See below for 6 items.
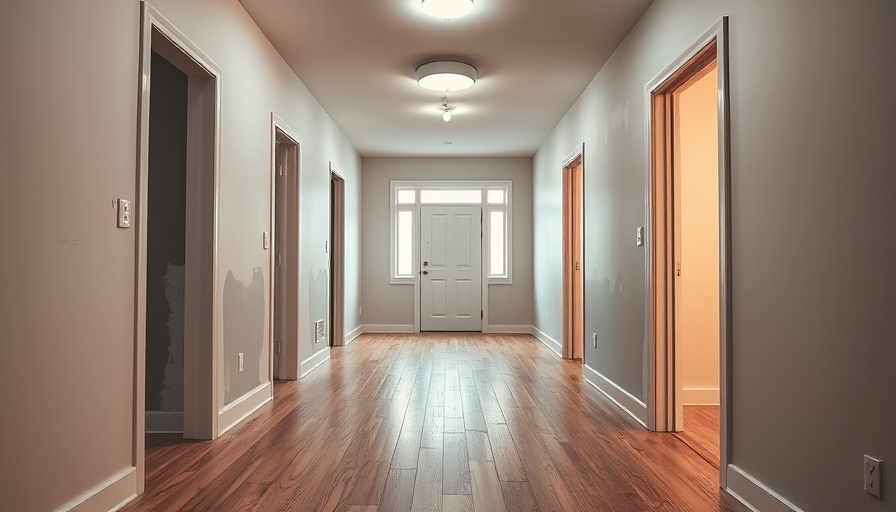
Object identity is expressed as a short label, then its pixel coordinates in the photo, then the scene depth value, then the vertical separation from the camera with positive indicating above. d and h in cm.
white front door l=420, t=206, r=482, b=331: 894 -8
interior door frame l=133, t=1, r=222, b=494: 327 +7
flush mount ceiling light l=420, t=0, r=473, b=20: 362 +150
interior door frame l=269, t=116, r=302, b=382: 500 +12
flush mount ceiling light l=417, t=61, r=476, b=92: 477 +146
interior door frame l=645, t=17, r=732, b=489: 354 +5
